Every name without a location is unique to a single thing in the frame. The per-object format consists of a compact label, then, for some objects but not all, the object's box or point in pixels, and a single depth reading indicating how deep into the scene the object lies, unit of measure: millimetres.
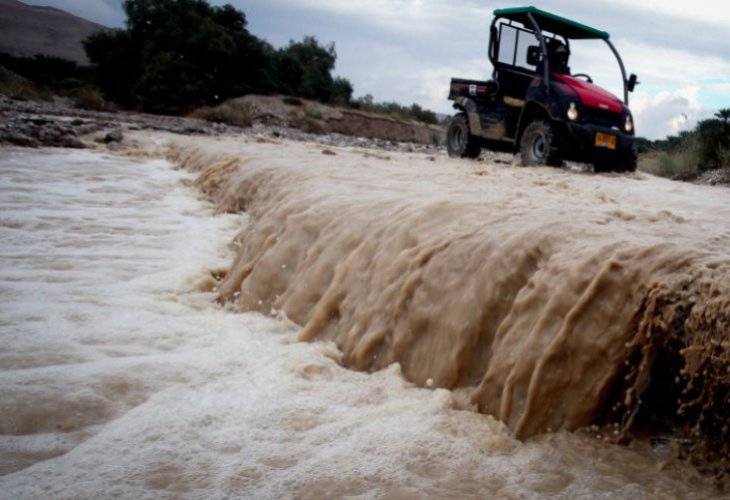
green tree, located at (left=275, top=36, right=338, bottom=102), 28031
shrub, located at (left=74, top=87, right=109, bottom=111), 21141
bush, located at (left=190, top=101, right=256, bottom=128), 20516
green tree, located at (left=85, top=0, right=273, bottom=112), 23516
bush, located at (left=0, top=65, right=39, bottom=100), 20828
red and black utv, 7949
